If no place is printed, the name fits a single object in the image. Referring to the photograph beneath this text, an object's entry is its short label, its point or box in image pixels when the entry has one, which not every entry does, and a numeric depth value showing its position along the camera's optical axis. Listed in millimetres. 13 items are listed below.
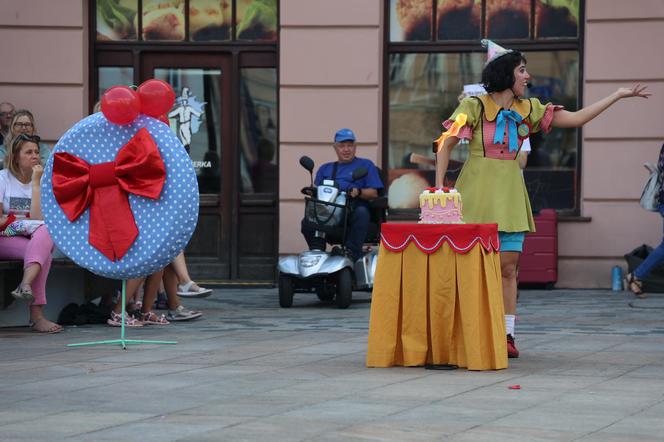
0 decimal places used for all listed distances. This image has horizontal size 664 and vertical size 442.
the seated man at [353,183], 20967
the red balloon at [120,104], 14783
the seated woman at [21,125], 18880
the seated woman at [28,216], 16756
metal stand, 14998
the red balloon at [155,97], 15010
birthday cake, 13139
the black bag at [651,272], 23218
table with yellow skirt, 12886
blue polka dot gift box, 14859
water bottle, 23799
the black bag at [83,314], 17885
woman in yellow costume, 13872
